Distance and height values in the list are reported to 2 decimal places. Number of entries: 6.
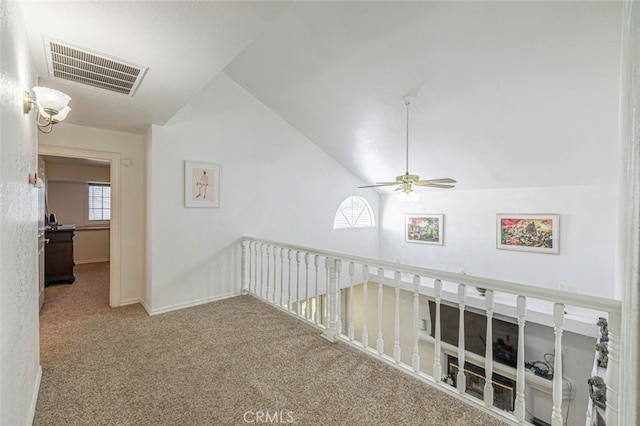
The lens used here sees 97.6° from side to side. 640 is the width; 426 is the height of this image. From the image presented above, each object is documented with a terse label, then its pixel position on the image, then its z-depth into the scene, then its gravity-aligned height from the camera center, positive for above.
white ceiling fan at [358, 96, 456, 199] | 3.35 +0.35
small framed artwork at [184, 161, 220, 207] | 3.77 +0.35
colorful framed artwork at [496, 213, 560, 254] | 4.68 -0.33
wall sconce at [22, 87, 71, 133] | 1.76 +0.67
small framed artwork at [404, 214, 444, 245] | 6.10 -0.37
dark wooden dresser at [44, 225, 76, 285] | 4.58 -0.80
